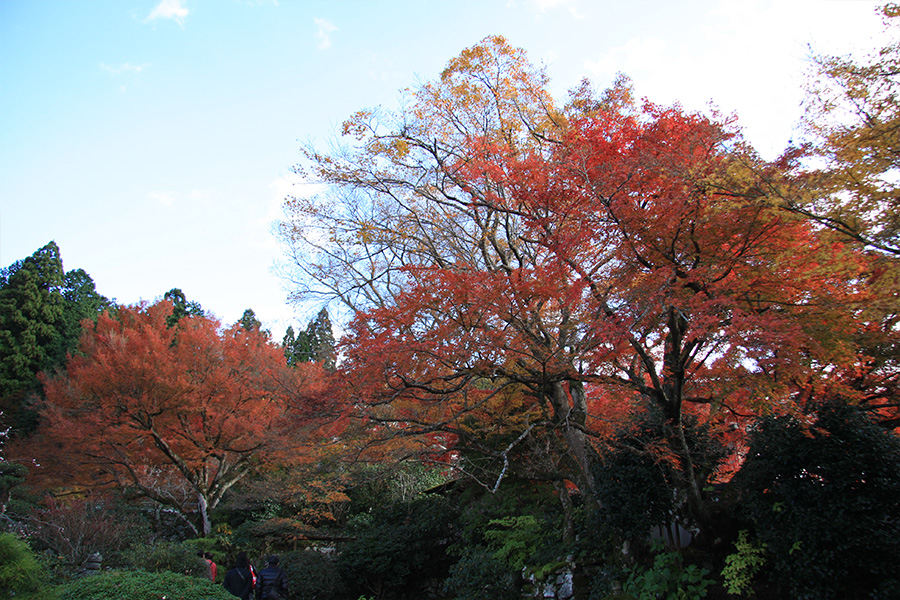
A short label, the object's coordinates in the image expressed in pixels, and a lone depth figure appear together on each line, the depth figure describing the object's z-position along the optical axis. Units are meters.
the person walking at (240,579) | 6.65
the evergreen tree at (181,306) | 32.50
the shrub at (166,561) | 9.98
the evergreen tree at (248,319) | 35.44
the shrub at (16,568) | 4.43
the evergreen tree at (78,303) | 25.86
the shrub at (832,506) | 4.68
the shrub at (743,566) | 5.66
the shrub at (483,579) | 7.93
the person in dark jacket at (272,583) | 6.47
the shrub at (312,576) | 10.18
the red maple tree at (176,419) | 14.98
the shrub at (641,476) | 6.49
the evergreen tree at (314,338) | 12.44
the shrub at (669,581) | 6.06
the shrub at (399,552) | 10.38
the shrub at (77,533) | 10.12
